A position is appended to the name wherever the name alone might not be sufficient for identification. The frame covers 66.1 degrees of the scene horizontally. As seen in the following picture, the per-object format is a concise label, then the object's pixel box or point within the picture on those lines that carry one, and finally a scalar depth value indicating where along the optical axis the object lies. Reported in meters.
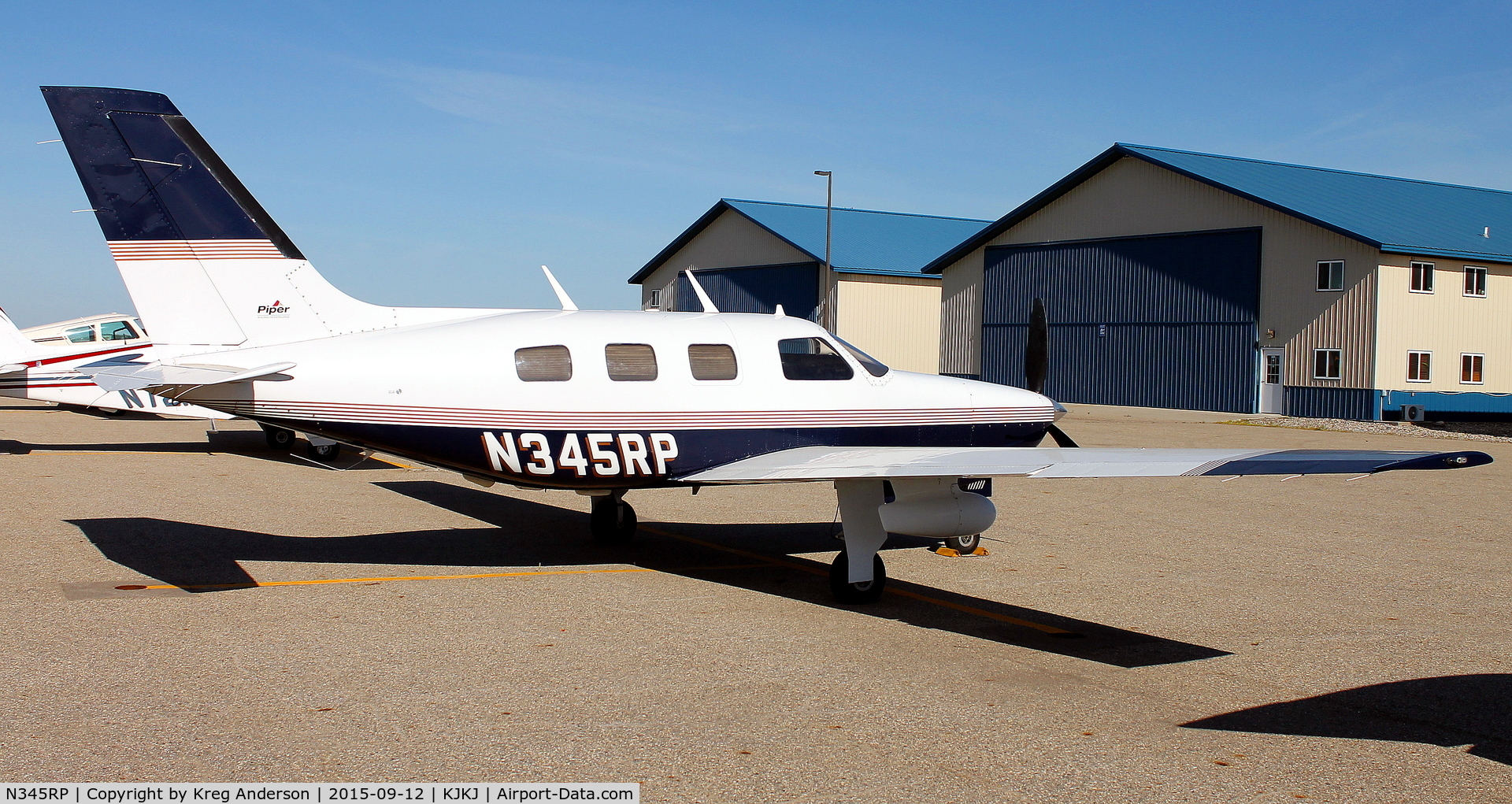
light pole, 50.19
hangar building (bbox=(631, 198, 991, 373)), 51.50
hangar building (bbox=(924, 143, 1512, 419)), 35.12
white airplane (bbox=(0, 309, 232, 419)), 20.17
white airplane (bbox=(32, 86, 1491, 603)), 8.92
